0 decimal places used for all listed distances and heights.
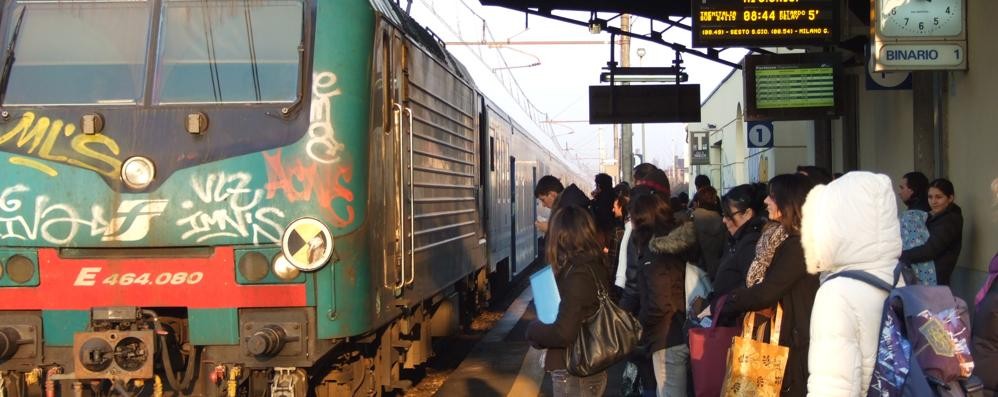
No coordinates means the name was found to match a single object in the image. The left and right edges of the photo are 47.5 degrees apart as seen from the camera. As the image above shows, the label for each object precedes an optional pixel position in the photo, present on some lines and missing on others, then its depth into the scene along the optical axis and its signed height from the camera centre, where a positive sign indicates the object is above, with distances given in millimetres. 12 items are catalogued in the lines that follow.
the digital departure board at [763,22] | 10406 +1506
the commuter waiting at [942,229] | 8430 -356
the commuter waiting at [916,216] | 8516 -260
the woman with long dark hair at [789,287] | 4371 -408
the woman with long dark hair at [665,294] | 6145 -585
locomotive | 5836 +18
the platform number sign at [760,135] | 16828 +748
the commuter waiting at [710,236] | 7531 -339
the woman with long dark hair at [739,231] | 5859 -248
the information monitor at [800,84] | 10930 +965
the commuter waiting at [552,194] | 8586 -34
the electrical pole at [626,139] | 23422 +1015
